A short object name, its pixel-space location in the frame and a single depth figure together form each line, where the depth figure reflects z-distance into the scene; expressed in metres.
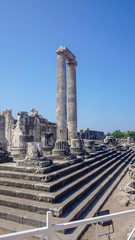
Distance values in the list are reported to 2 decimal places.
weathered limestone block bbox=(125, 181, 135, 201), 5.65
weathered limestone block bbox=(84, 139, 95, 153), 11.88
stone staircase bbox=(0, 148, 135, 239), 3.82
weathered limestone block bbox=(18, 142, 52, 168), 5.68
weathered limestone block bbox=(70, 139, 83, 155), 9.68
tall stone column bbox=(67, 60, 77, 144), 19.84
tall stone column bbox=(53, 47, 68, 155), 17.64
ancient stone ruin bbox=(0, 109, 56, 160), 9.32
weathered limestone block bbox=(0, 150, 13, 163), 7.11
